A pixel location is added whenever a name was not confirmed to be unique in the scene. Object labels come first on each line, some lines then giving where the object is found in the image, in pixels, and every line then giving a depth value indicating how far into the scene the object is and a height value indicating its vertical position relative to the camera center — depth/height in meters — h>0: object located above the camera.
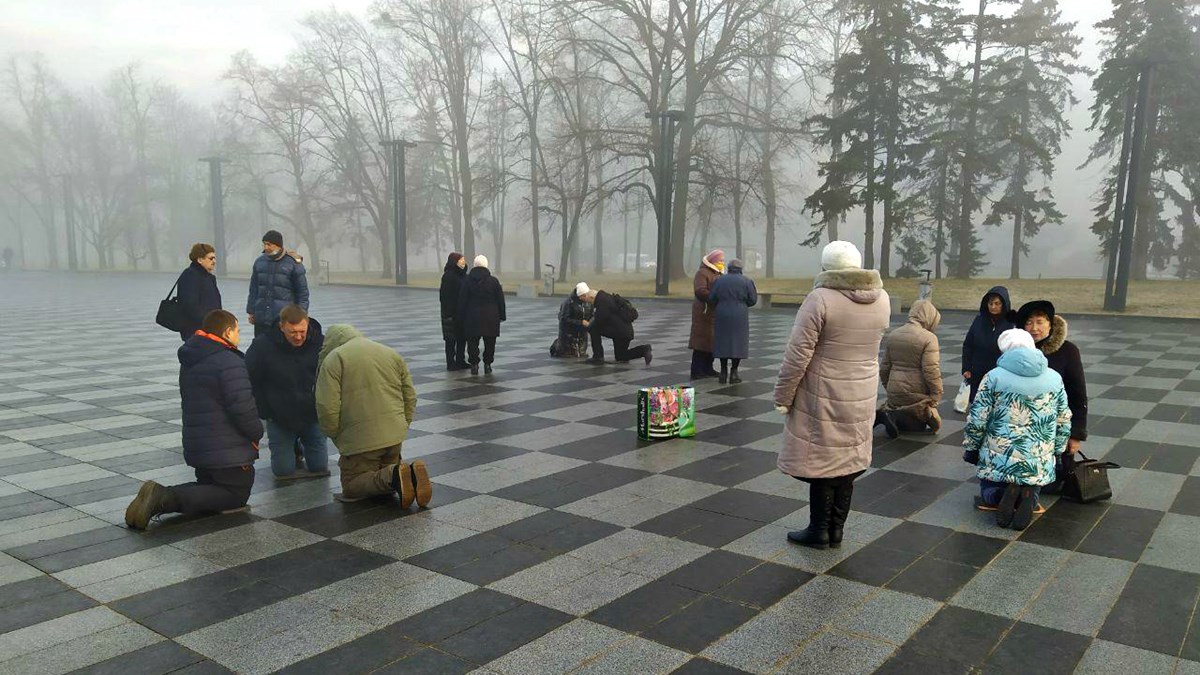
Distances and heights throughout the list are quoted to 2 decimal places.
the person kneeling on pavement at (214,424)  5.35 -1.24
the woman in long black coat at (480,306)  11.30 -0.87
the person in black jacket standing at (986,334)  7.23 -0.73
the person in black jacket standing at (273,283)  9.16 -0.48
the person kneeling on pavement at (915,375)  7.82 -1.20
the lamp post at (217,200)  42.84 +2.14
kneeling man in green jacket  5.66 -1.22
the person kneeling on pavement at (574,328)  13.02 -1.32
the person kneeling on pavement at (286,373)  6.17 -1.02
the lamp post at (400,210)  35.59 +1.51
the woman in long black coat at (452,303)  11.77 -0.86
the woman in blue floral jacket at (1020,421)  5.16 -1.08
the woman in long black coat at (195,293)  8.88 -0.59
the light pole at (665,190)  27.30 +2.05
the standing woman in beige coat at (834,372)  4.52 -0.69
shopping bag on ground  7.63 -1.56
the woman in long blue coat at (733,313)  10.44 -0.82
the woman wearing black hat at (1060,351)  5.49 -0.65
